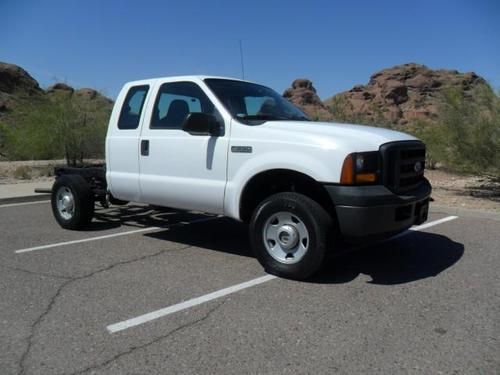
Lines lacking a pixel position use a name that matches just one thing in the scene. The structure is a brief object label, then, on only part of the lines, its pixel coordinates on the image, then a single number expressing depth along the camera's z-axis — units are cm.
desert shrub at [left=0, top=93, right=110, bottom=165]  1705
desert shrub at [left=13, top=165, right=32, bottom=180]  1564
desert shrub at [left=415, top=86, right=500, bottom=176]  1067
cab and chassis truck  464
